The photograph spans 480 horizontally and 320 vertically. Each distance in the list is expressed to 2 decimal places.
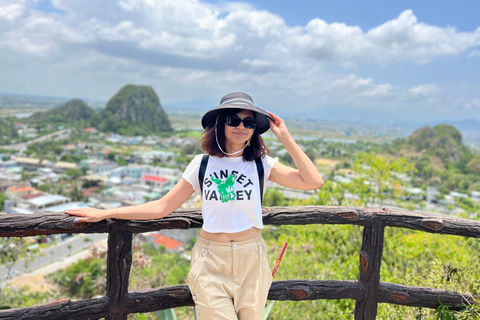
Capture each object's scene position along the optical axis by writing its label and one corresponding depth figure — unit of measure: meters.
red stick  1.66
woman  1.45
